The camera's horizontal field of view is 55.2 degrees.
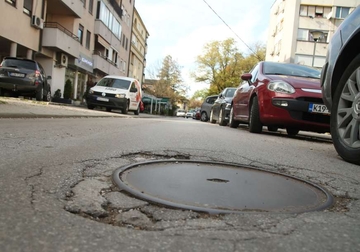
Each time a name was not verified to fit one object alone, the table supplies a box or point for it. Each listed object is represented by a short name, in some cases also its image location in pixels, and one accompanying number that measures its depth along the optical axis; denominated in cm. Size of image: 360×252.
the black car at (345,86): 371
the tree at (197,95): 11215
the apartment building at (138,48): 4994
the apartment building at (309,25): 3959
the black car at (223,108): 1184
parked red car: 635
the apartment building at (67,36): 1670
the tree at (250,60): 5753
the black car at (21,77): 1227
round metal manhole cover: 185
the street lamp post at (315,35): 2105
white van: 1576
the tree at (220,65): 5841
